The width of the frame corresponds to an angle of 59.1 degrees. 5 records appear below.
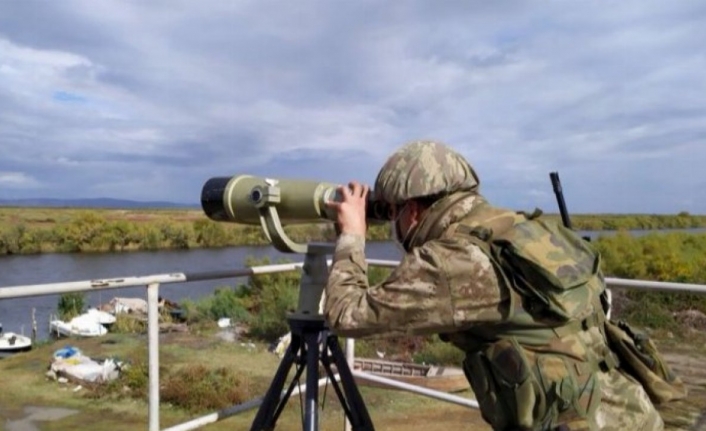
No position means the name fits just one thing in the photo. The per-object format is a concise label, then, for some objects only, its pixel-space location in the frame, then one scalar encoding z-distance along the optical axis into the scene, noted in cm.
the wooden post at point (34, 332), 1395
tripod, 198
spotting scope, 197
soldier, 139
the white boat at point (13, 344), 1132
